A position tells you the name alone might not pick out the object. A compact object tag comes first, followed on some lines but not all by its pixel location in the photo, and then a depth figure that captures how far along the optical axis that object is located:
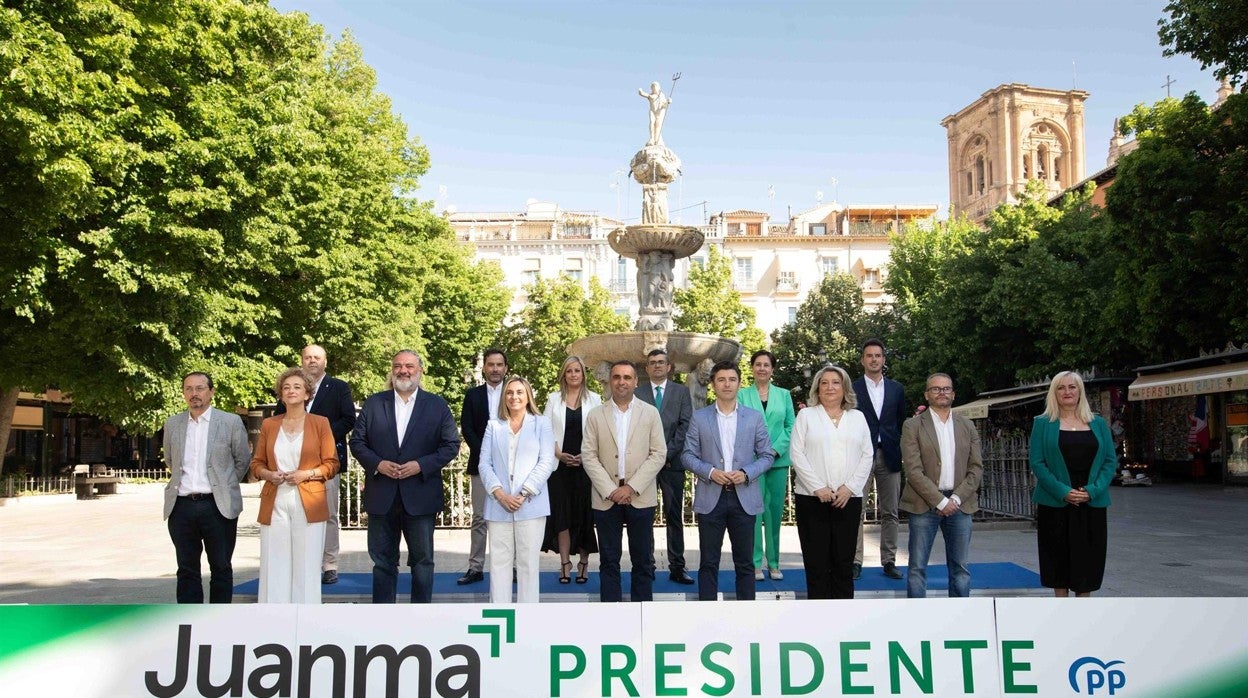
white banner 4.73
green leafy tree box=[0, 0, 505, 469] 14.95
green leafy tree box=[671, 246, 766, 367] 46.09
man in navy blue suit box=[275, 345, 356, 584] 8.63
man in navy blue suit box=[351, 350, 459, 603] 7.49
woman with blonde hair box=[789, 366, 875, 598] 7.19
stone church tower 79.00
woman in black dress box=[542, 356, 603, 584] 8.84
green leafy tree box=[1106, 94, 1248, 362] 18.66
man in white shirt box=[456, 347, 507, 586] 8.71
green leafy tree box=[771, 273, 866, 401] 48.44
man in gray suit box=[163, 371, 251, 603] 7.54
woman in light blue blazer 7.22
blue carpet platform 8.52
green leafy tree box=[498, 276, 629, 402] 46.69
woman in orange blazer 7.23
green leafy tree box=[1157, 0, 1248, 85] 17.09
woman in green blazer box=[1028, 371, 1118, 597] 7.31
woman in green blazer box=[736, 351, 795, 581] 9.03
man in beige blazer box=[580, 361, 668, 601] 7.54
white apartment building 69.06
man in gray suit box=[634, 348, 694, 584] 8.59
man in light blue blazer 7.39
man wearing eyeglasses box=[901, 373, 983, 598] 7.69
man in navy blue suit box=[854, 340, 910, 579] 8.73
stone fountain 14.12
